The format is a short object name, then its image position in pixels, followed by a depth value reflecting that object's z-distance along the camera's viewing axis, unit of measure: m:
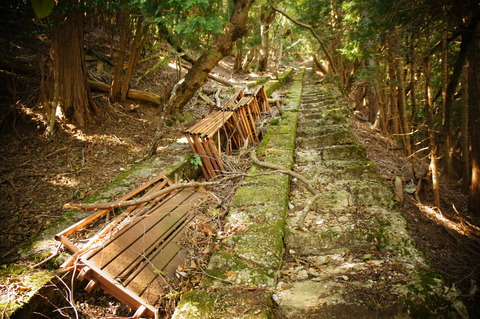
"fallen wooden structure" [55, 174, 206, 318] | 1.79
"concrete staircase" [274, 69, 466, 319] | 1.46
